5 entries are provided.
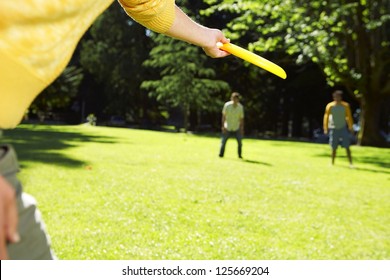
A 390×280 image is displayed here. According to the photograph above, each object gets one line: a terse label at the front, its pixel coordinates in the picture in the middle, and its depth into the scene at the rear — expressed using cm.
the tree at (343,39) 2455
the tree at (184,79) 4475
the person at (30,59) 148
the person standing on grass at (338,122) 1648
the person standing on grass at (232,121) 1820
